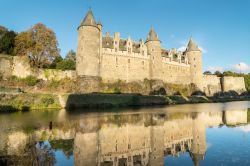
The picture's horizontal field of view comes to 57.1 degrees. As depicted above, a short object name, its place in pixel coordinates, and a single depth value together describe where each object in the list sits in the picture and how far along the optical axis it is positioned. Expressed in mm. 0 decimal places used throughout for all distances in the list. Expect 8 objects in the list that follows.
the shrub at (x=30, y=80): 35906
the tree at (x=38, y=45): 43969
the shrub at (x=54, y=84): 37606
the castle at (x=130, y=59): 40719
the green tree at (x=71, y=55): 75438
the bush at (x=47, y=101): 30983
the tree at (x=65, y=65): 53688
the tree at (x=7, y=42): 44938
